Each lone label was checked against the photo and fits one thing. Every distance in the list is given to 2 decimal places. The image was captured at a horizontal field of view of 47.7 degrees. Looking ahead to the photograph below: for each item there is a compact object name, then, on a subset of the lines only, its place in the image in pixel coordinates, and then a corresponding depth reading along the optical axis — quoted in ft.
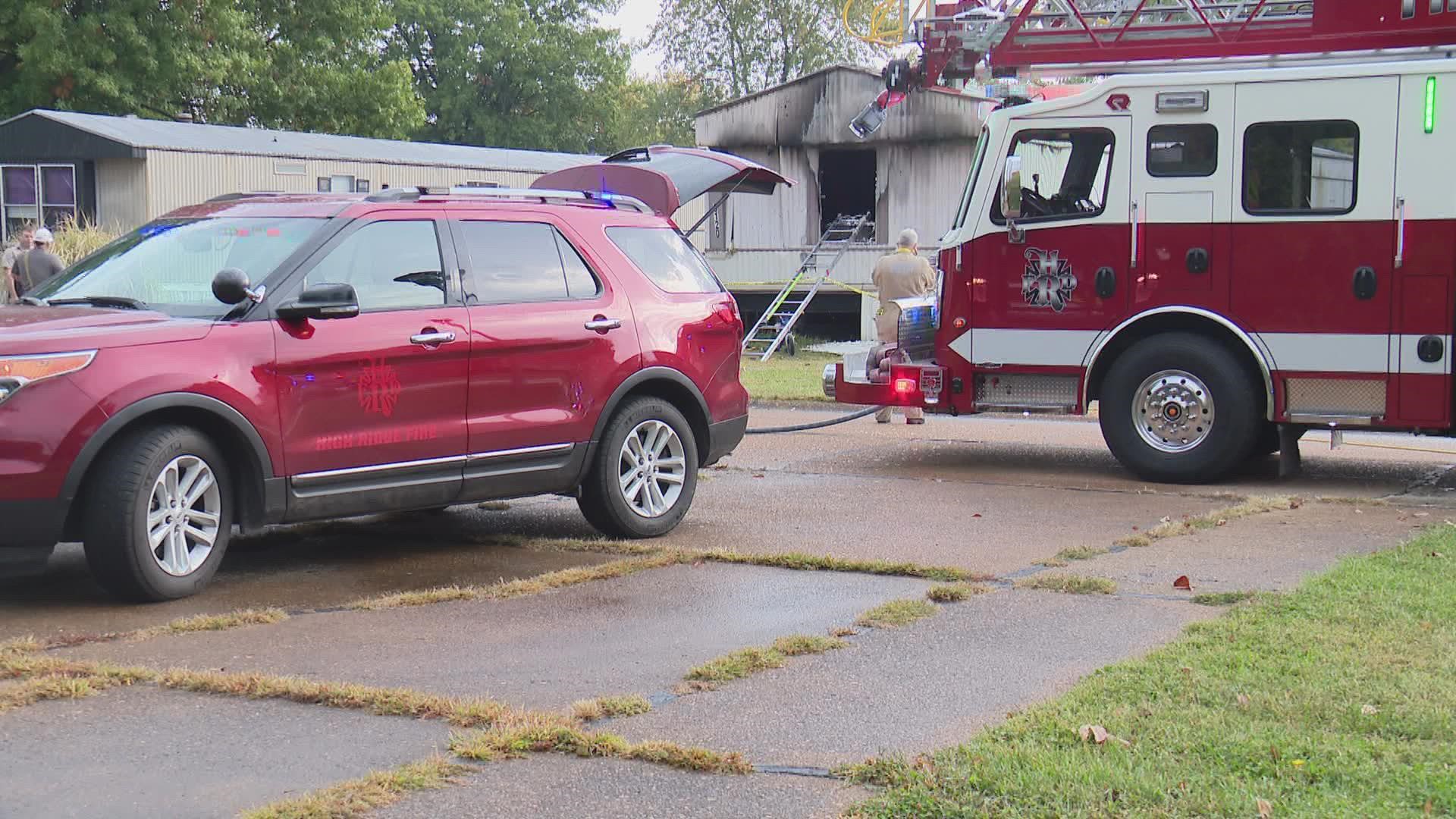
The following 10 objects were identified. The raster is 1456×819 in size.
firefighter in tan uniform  48.19
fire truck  34.96
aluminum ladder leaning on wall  84.53
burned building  94.84
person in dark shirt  53.78
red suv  21.56
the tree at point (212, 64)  116.37
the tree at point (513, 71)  185.98
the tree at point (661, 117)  215.72
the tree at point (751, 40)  192.13
